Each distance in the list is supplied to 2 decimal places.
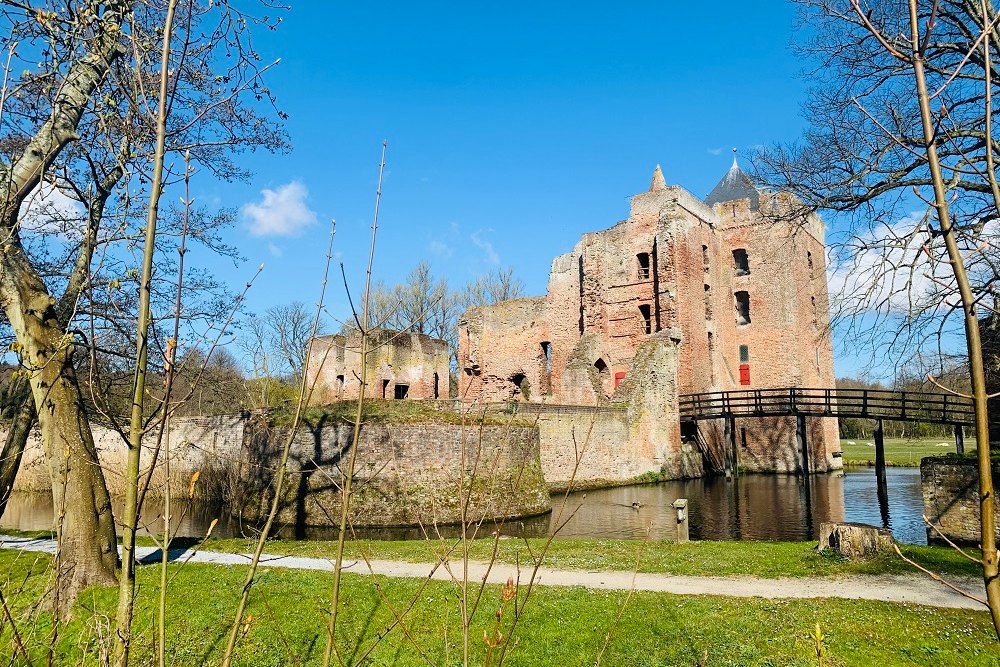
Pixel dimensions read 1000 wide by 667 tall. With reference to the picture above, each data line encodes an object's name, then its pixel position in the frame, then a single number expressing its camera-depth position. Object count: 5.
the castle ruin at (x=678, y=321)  26.70
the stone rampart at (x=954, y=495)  9.74
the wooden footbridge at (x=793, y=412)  18.98
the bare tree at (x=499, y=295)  45.88
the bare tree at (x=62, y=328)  6.12
